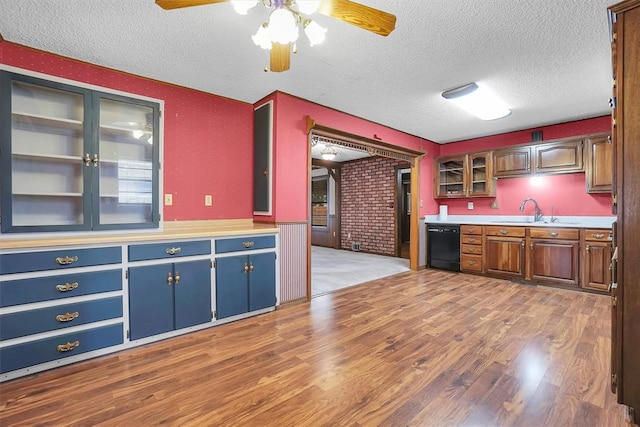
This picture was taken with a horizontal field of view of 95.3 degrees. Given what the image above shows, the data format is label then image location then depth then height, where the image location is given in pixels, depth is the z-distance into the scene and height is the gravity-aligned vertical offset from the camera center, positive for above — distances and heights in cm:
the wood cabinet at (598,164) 393 +66
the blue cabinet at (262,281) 305 -72
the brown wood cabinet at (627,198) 150 +7
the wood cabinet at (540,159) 421 +83
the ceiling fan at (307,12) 145 +107
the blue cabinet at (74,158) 232 +50
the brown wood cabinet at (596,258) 372 -60
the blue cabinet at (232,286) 283 -72
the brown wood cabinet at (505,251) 440 -60
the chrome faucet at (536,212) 470 +1
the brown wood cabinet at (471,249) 481 -60
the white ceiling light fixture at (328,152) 588 +127
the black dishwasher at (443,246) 509 -60
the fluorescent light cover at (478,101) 313 +132
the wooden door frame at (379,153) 360 +97
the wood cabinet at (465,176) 505 +68
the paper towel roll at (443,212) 579 +2
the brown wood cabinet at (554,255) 396 -61
